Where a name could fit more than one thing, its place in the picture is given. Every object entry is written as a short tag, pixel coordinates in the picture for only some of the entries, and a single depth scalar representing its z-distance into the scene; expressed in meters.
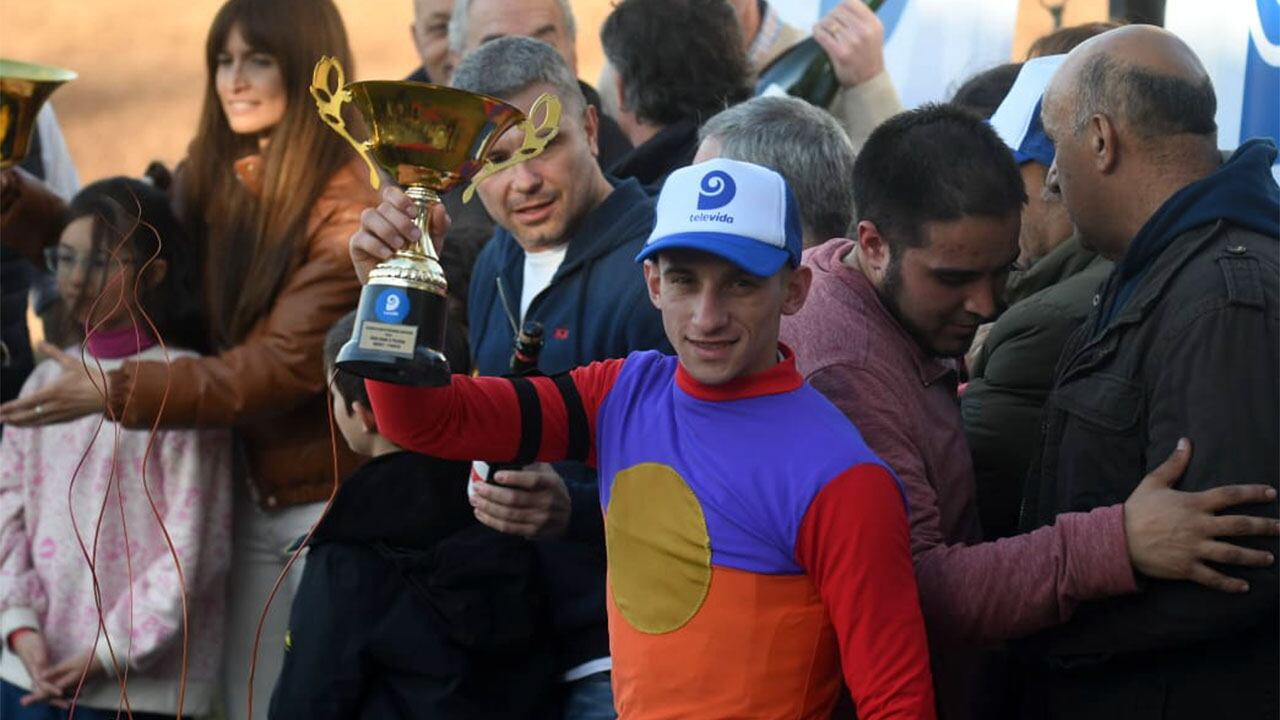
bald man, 6.11
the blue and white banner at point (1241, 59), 8.68
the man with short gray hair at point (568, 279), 7.93
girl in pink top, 10.20
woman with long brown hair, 10.12
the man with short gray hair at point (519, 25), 10.75
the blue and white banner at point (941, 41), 11.04
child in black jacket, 7.87
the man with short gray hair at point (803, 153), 8.03
